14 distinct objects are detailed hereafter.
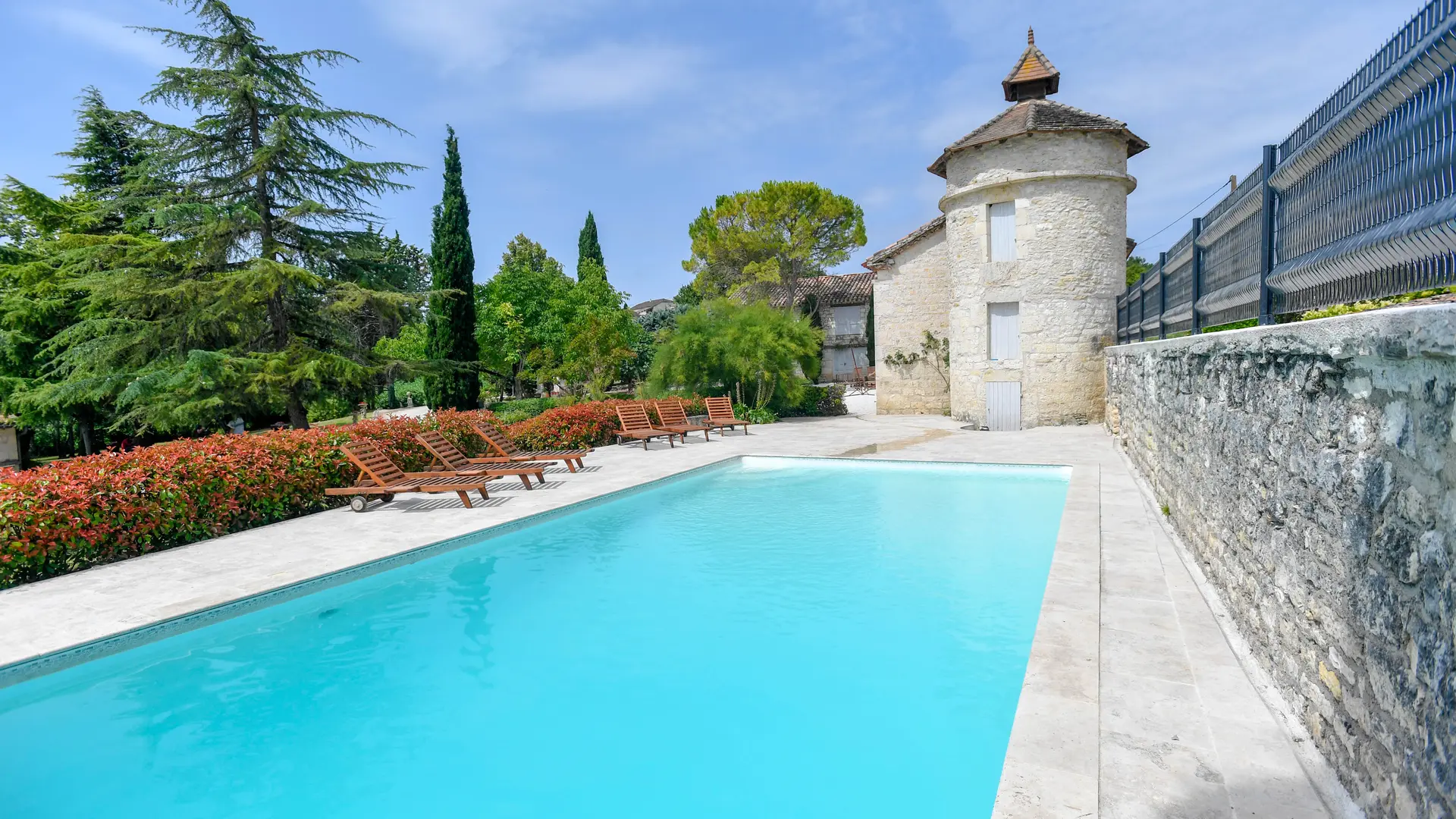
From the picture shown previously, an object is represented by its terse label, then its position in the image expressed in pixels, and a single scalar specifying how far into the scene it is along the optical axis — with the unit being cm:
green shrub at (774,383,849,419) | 2294
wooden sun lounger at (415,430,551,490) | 1037
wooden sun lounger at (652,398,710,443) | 1658
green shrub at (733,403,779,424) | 2098
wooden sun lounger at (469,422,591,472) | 1156
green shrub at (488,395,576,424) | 2635
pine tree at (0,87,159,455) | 1838
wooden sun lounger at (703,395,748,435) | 1759
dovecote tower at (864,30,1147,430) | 1677
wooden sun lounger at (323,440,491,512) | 907
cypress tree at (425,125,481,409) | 2530
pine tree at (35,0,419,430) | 1723
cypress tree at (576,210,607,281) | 4462
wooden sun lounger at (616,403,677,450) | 1577
